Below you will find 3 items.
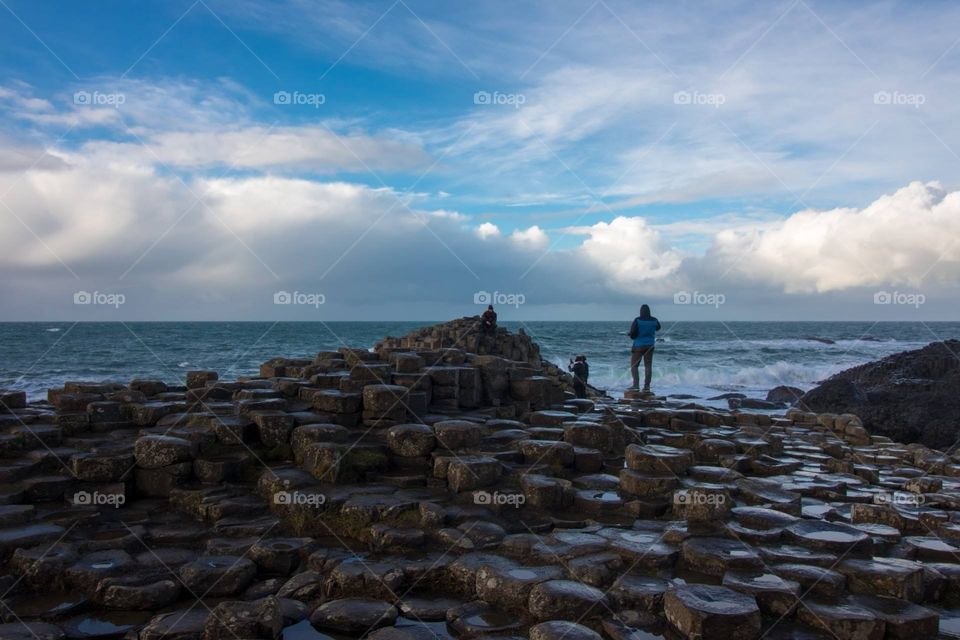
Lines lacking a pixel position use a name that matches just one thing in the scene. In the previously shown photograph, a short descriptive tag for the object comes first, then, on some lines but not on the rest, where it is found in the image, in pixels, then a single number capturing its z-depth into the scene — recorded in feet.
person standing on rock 57.72
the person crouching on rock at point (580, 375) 60.56
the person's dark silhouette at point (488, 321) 71.61
